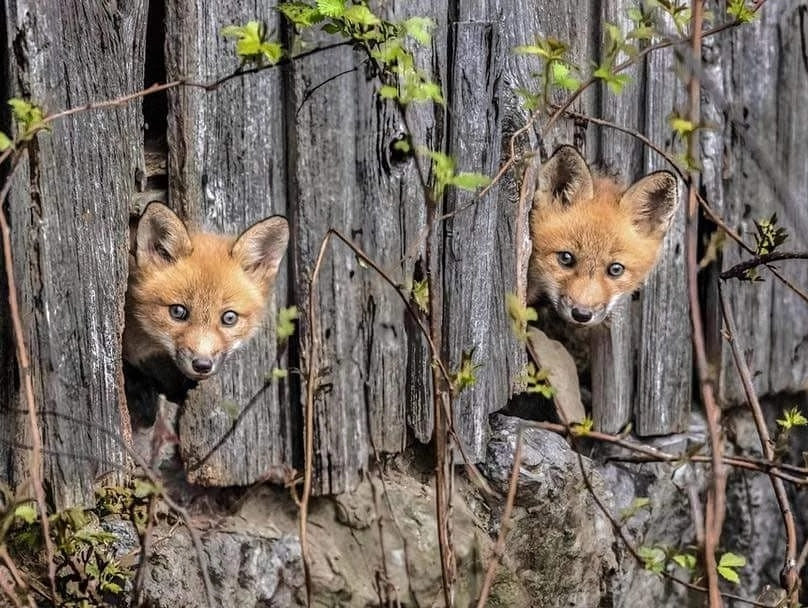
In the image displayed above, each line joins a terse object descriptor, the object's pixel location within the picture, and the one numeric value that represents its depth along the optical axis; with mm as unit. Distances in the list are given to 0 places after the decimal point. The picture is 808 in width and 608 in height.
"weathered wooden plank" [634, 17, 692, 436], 8758
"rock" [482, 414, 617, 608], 8086
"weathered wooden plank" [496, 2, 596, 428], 7762
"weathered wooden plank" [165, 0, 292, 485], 6570
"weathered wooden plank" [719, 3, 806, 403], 9516
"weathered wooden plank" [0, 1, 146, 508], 6078
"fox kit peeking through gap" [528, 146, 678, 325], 8336
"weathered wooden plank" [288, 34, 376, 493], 6957
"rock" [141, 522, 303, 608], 6867
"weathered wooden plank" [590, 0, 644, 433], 8523
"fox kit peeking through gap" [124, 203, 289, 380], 7004
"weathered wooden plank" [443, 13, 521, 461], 7434
